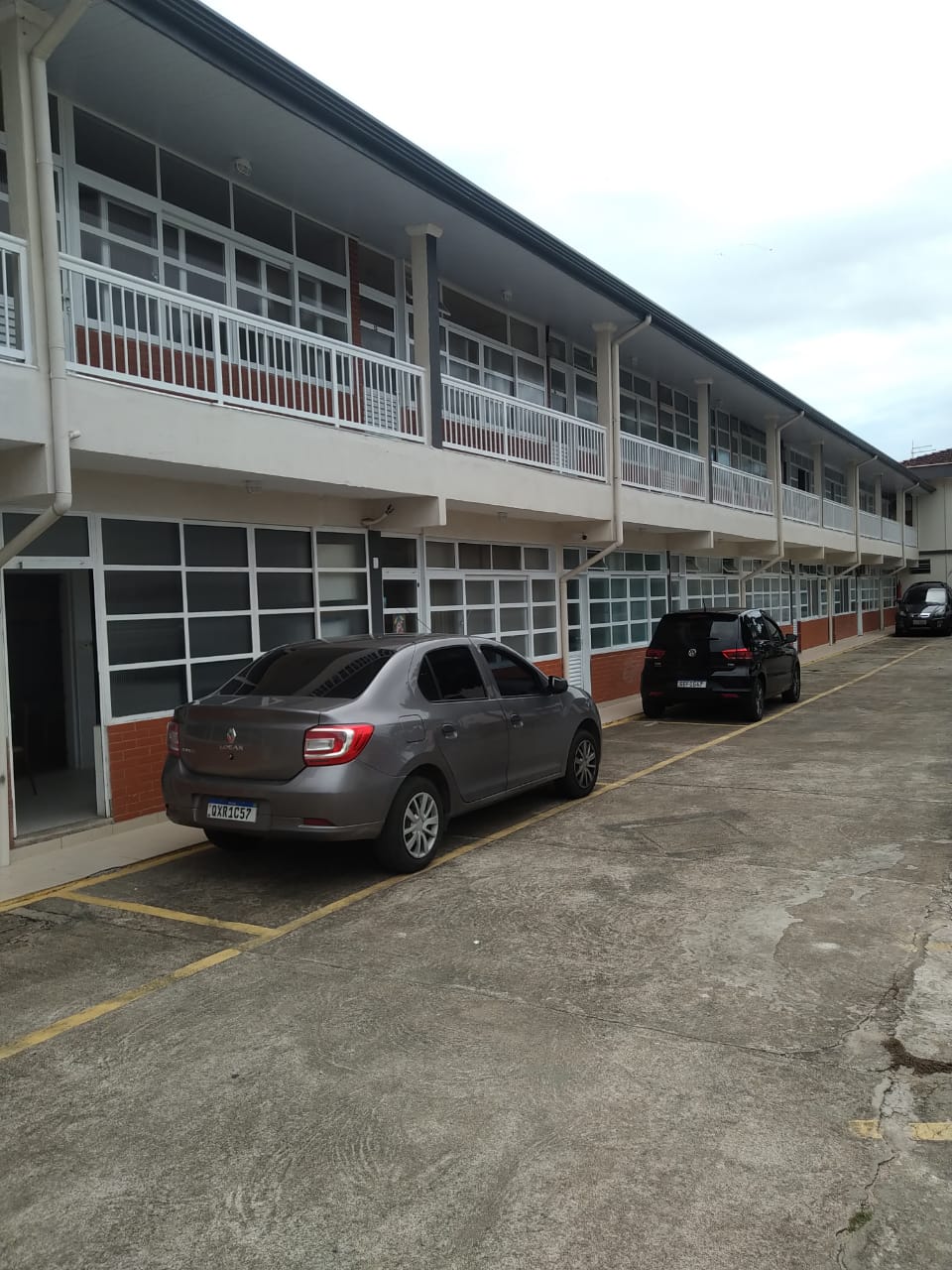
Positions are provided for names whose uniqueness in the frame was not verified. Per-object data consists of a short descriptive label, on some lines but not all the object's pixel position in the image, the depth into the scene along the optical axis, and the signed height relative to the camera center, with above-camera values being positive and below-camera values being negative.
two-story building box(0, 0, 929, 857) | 7.02 +2.12
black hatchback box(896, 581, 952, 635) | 34.53 -0.68
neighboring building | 43.84 +2.84
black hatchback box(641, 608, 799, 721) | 13.95 -0.91
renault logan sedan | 5.96 -0.87
